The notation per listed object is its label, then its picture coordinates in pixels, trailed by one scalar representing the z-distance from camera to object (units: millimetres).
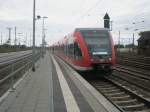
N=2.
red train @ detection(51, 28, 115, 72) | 9386
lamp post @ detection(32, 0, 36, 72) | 11436
